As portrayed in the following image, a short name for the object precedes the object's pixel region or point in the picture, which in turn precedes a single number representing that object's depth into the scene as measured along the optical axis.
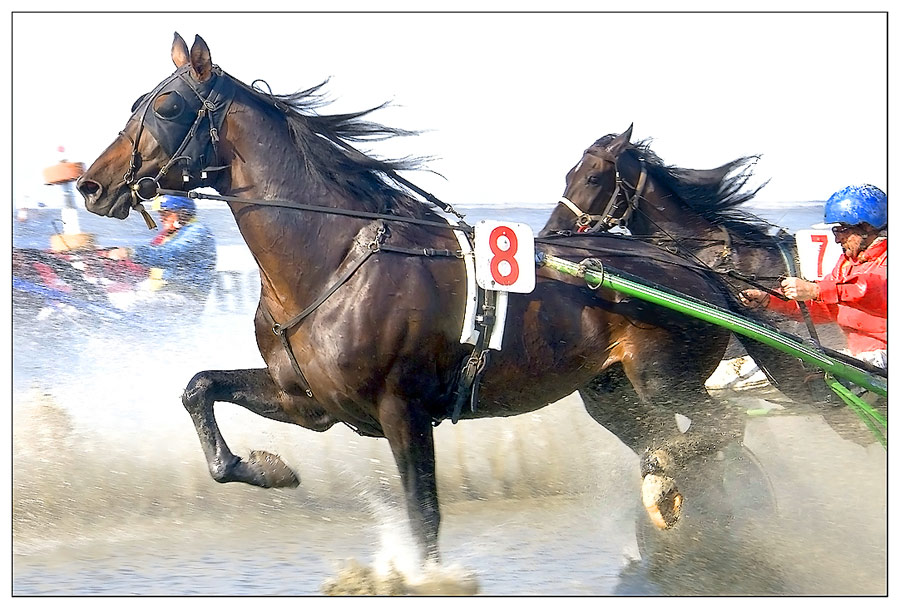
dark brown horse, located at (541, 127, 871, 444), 10.66
